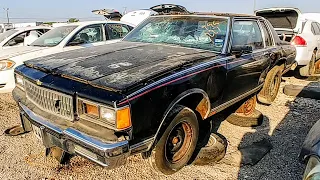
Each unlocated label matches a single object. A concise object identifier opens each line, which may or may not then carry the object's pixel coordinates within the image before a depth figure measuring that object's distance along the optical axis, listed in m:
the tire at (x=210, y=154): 3.15
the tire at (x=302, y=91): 5.69
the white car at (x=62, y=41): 4.96
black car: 2.21
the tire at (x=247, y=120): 4.24
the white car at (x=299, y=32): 6.89
